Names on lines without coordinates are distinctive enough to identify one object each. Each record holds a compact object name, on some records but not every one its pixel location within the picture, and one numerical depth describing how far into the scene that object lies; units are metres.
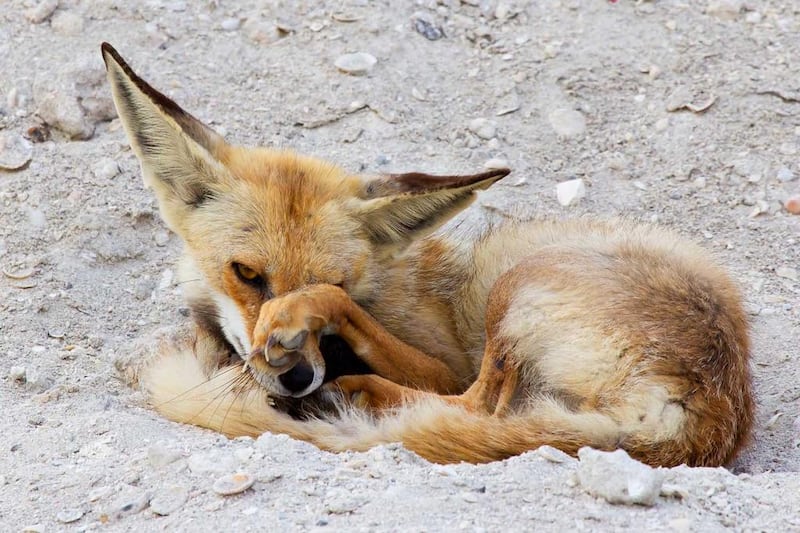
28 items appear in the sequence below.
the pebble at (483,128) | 12.88
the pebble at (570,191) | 12.30
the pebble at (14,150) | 11.73
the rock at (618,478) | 5.80
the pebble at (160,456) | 6.59
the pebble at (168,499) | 6.02
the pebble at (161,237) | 11.54
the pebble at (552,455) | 6.43
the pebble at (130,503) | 6.10
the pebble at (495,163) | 12.41
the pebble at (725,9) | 14.07
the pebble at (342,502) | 5.82
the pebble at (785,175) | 12.19
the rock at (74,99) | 12.16
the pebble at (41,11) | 13.11
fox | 7.25
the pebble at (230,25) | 13.64
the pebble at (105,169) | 11.83
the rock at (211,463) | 6.39
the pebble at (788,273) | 11.20
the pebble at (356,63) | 13.22
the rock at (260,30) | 13.55
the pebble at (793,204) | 11.87
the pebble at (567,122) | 13.06
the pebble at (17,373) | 8.84
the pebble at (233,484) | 6.08
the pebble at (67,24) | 13.02
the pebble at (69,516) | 6.09
